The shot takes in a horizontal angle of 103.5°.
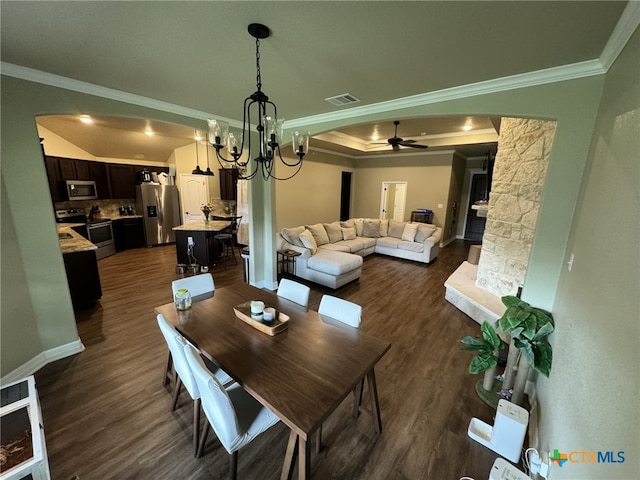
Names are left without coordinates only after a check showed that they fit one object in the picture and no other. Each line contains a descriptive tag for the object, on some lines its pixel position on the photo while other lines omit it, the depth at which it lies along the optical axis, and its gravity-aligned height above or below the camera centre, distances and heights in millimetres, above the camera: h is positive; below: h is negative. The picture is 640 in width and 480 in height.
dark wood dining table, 1179 -974
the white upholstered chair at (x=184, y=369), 1455 -1135
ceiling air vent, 2666 +992
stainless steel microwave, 5552 -135
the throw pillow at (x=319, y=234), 5543 -956
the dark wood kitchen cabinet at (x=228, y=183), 7379 +148
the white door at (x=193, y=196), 7312 -252
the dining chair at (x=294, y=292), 2268 -932
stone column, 2945 -75
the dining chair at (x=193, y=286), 2215 -930
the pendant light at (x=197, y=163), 5152 +663
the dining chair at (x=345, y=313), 1877 -917
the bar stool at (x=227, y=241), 5590 -1268
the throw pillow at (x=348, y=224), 6605 -851
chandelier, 1608 +413
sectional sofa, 4445 -1180
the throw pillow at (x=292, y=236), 4969 -906
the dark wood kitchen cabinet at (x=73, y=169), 5461 +329
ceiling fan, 5210 +1048
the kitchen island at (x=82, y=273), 3318 -1184
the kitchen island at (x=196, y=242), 5180 -1133
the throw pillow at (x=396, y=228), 6771 -949
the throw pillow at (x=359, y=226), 6943 -928
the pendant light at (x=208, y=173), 6082 +347
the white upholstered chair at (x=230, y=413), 1201 -1237
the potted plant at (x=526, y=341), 1828 -1070
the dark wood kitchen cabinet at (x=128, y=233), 6441 -1239
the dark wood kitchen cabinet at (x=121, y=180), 6445 +132
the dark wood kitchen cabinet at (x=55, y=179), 5246 +89
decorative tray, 1724 -936
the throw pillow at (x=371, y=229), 6926 -1000
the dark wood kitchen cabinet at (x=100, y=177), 6065 +174
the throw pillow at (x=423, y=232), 6258 -947
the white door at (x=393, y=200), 8234 -238
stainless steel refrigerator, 6727 -642
